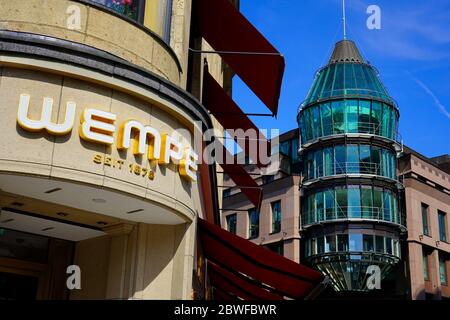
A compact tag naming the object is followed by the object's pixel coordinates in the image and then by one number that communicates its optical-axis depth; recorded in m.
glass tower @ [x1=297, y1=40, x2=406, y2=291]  36.94
